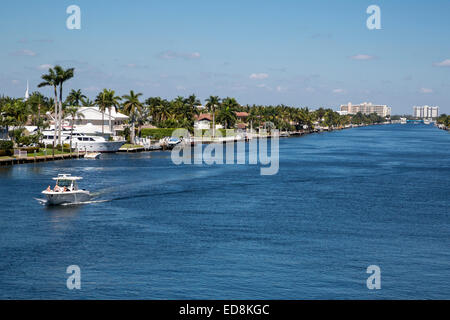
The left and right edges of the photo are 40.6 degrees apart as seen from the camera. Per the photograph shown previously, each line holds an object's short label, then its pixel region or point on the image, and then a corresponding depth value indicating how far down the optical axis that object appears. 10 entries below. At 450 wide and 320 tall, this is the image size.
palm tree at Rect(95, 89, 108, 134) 156.88
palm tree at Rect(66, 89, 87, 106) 187.25
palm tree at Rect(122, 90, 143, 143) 165.62
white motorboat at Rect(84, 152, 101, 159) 123.06
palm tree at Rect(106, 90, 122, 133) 157.25
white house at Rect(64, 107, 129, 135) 164.88
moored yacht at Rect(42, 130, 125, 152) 131.12
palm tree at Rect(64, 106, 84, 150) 152.01
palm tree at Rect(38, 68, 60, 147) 128.00
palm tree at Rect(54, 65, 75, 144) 127.50
